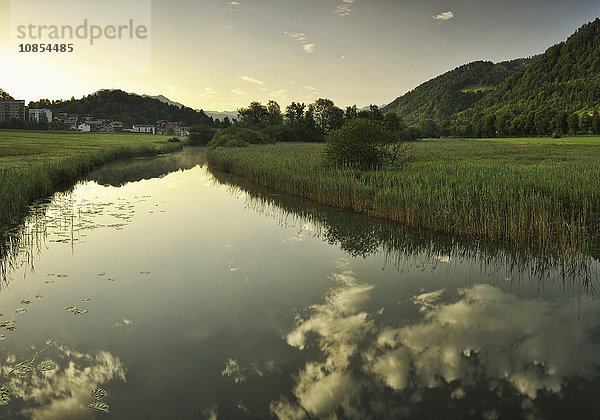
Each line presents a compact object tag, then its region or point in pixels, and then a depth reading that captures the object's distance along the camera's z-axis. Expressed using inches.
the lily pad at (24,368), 170.6
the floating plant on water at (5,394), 150.1
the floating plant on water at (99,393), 155.6
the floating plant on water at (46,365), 174.9
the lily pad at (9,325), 213.2
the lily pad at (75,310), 236.2
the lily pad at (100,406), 147.3
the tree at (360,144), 737.6
